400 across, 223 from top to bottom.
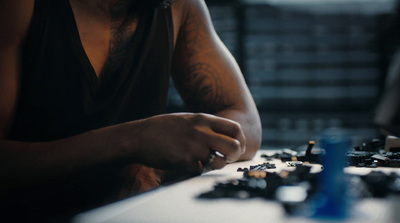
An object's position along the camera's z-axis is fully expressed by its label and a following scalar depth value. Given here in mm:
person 769
